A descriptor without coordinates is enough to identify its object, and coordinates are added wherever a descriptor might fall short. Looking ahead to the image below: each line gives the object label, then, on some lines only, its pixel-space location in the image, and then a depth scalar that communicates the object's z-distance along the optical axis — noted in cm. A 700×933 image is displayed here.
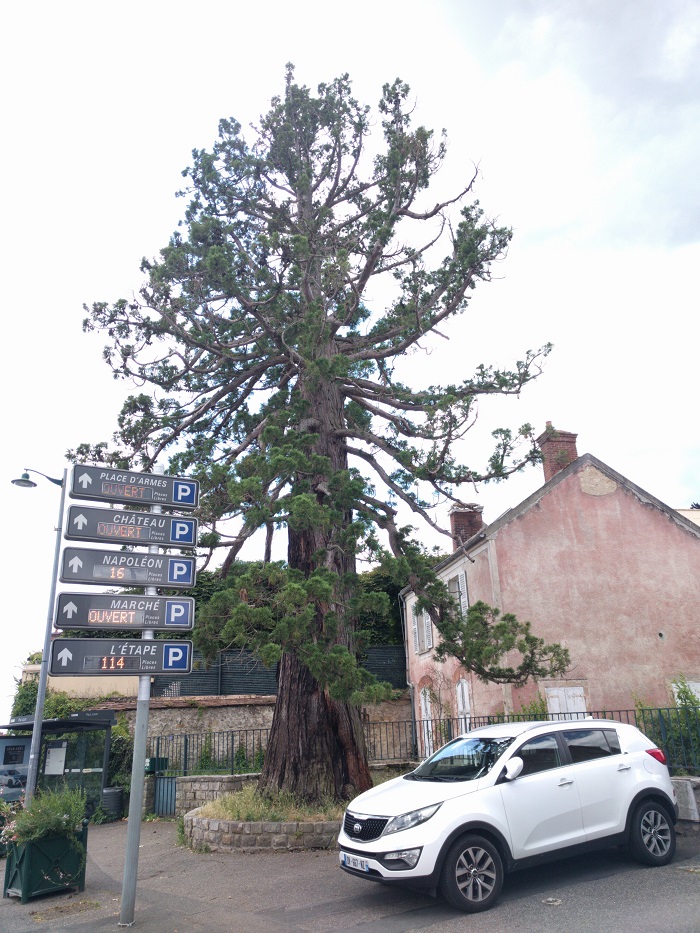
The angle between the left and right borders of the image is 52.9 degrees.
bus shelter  1579
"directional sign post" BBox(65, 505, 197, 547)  763
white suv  652
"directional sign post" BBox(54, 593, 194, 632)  727
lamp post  1351
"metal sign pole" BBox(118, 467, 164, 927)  707
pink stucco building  1795
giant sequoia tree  1070
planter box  834
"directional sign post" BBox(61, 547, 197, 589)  744
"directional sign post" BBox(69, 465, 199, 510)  786
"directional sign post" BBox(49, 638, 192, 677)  709
